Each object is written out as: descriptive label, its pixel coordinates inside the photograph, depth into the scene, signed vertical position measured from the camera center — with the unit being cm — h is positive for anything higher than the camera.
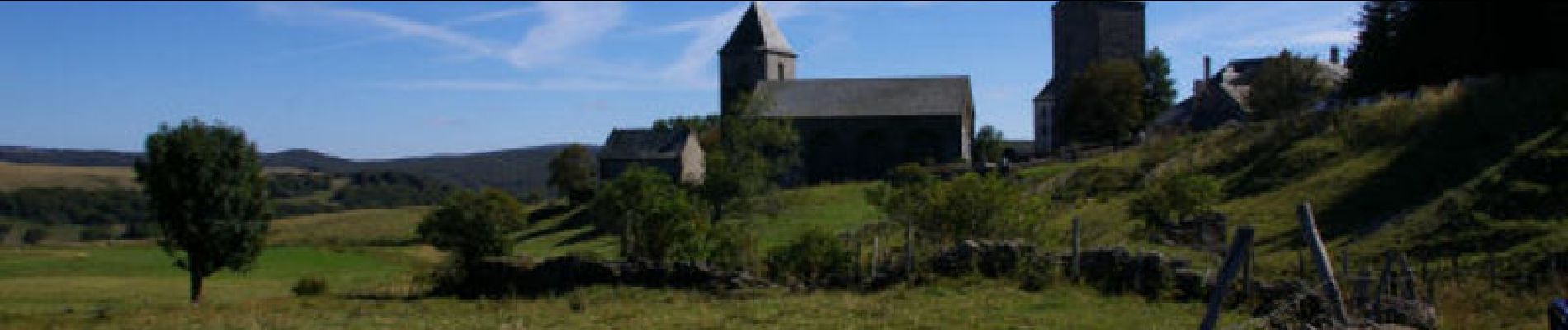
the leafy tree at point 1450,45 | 3969 +403
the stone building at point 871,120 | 7906 +275
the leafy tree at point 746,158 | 5078 +25
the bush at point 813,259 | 2364 -187
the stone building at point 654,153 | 7400 +63
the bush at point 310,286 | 3312 -332
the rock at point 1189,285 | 1783 -181
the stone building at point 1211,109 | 6731 +297
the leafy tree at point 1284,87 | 5131 +306
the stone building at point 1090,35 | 8325 +858
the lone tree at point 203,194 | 3316 -77
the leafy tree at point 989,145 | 8863 +119
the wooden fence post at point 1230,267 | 895 -79
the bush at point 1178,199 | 2748 -86
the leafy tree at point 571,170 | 8612 -44
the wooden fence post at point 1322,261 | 1041 -86
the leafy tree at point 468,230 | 3834 -208
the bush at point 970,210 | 2702 -106
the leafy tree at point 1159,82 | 8194 +528
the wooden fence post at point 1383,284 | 1338 -143
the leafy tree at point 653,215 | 2944 -137
